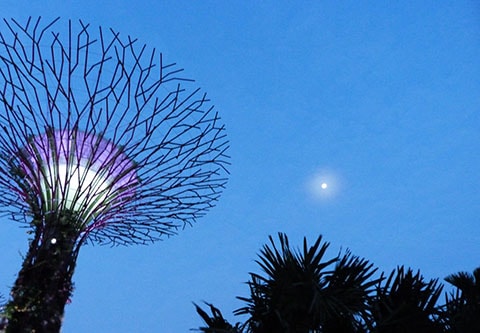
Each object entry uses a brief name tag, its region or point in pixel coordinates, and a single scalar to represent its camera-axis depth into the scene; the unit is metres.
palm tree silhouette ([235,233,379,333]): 5.95
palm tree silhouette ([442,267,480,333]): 6.37
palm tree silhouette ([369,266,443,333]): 6.09
